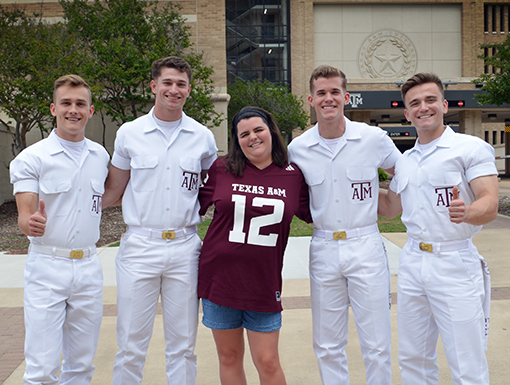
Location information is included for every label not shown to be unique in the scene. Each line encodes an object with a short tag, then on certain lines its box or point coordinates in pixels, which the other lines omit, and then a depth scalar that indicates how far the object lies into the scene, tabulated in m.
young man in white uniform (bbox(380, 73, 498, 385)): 2.87
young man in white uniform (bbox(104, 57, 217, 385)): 3.29
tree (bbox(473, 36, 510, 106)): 13.21
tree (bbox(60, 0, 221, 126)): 15.69
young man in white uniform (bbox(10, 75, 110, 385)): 2.96
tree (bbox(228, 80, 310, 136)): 30.80
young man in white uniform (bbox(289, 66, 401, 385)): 3.21
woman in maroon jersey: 3.01
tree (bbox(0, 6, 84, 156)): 12.47
